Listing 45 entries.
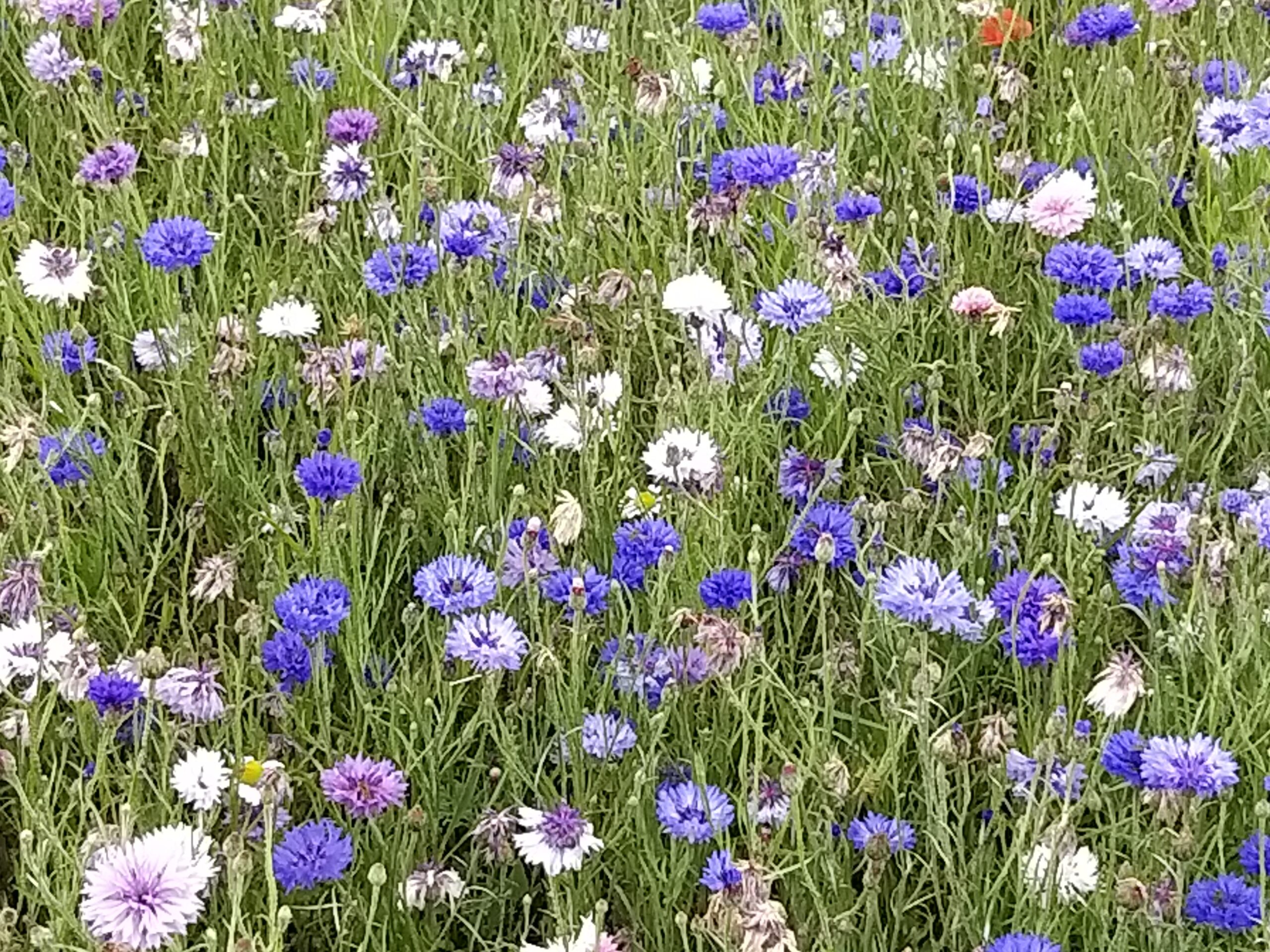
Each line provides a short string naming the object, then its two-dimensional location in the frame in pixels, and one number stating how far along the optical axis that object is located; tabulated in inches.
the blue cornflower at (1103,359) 67.2
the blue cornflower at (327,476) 57.9
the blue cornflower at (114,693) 51.3
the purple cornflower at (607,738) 53.4
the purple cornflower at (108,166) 76.0
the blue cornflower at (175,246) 70.0
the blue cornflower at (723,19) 87.1
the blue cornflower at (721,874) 46.9
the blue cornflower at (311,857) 48.7
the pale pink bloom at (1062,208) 75.2
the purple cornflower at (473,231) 72.2
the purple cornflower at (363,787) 50.0
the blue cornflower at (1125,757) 49.6
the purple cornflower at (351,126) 83.4
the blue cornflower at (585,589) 56.5
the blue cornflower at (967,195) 79.5
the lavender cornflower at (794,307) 67.9
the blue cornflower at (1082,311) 67.2
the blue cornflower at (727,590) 55.0
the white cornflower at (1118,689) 50.3
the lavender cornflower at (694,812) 50.1
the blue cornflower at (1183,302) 69.8
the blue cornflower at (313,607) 53.8
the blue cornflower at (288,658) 55.4
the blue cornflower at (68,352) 69.9
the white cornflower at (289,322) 70.4
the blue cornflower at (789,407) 69.9
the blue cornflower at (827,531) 60.2
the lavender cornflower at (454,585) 55.6
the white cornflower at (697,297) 67.9
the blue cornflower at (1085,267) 70.6
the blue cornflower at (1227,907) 47.1
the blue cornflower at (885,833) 50.1
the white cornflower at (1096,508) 61.0
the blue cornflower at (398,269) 72.9
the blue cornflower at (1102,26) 86.7
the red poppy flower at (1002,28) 94.5
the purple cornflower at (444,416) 64.9
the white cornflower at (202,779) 49.6
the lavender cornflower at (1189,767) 47.8
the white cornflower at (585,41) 95.2
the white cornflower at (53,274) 70.6
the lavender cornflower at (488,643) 54.5
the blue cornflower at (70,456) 65.3
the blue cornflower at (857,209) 74.4
